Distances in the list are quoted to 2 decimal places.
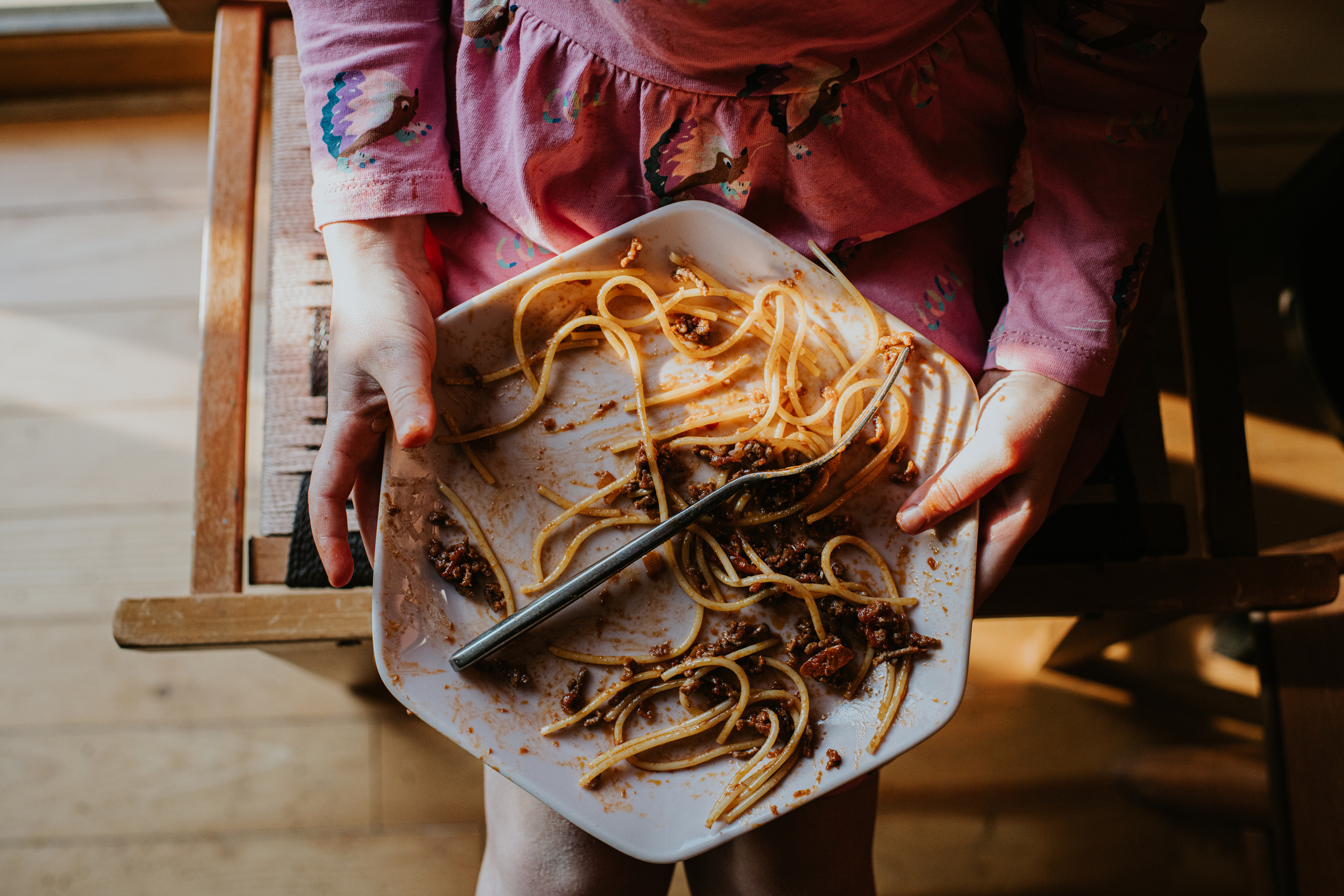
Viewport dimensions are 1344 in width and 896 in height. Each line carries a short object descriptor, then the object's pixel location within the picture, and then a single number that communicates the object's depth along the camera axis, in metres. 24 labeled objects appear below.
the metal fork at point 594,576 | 0.57
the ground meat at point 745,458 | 0.61
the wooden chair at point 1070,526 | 0.72
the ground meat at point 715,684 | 0.59
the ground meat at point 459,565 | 0.60
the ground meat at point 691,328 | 0.65
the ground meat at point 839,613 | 0.60
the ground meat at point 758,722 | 0.59
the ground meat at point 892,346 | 0.62
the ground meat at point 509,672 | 0.59
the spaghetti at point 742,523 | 0.59
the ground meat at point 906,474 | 0.62
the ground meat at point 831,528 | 0.62
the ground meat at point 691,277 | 0.65
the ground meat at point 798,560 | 0.61
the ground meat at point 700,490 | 0.62
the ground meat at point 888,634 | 0.59
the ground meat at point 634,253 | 0.63
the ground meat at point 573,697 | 0.59
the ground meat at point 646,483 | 0.62
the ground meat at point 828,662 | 0.59
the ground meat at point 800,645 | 0.61
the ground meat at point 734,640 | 0.60
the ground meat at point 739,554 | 0.62
